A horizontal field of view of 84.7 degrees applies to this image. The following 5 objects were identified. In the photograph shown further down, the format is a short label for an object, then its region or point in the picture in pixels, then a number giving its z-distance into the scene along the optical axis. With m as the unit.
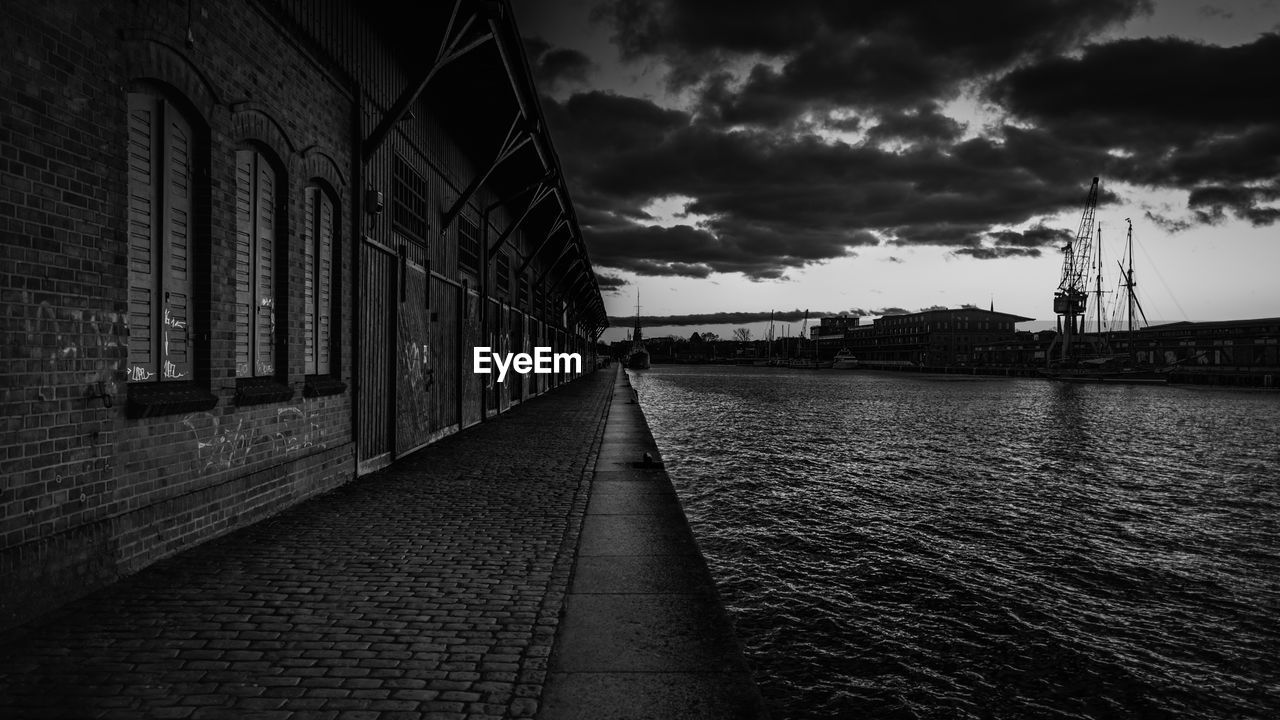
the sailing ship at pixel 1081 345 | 94.94
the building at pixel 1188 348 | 81.25
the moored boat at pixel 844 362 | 159.88
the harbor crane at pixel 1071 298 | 109.94
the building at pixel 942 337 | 164.38
